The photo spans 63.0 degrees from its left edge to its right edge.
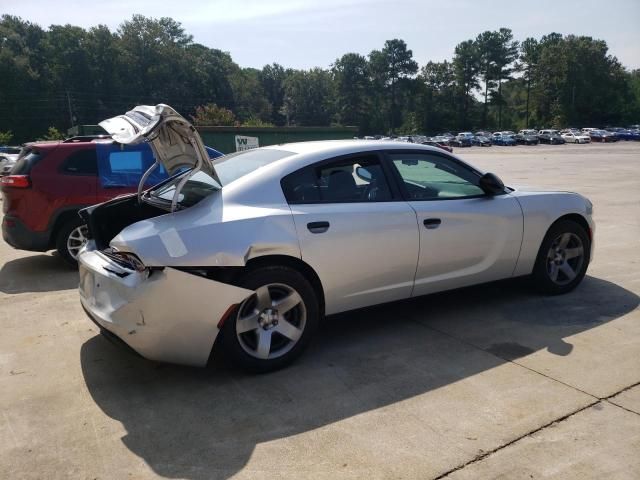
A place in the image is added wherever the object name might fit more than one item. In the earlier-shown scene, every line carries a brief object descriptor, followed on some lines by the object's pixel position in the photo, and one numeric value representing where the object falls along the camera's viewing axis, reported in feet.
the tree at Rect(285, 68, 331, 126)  369.71
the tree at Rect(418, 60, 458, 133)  339.36
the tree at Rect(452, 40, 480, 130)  332.80
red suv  20.59
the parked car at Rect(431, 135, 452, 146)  226.44
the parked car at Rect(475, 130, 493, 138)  233.06
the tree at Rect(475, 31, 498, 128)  326.44
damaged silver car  10.82
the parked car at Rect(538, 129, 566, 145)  204.85
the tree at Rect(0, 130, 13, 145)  180.86
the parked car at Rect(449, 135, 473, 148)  218.18
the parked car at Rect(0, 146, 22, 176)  71.37
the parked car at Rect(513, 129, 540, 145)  210.53
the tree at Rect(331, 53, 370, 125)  363.97
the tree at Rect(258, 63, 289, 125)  393.09
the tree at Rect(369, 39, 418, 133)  361.30
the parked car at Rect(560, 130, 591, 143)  207.82
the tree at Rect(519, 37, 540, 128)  330.13
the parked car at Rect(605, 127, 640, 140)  219.82
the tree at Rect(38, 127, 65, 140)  142.00
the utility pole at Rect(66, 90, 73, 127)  229.66
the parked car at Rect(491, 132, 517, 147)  213.05
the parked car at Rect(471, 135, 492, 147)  215.51
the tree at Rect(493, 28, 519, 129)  328.90
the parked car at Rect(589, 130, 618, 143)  211.41
